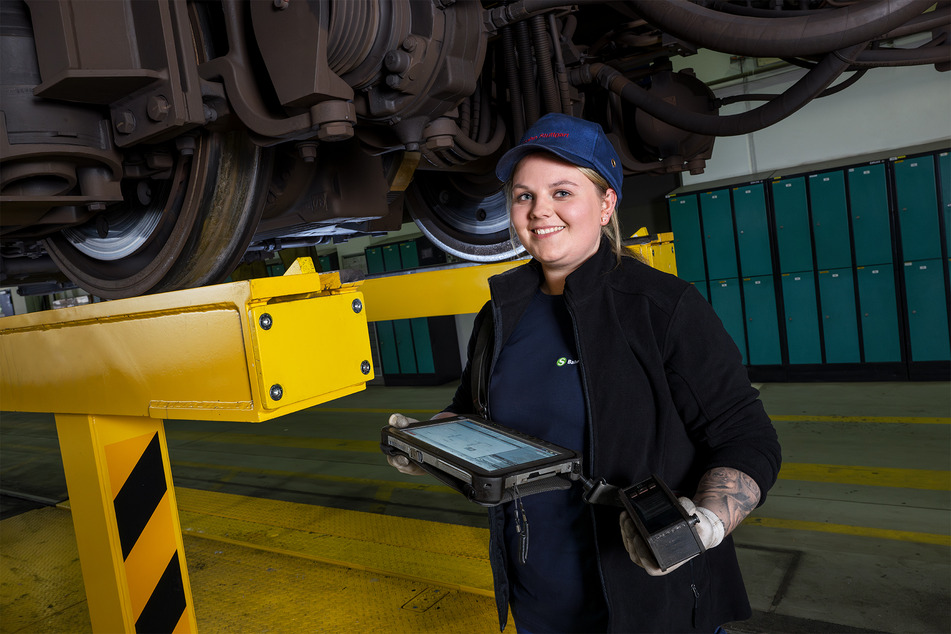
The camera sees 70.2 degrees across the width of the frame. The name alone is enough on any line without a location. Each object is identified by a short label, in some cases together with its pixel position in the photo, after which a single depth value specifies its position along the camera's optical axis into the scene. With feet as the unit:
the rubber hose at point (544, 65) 8.46
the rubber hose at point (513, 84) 9.12
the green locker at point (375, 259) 31.48
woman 3.65
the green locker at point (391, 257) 30.73
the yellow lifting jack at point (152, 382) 4.84
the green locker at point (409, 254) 30.15
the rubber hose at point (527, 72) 8.96
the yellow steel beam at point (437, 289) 9.65
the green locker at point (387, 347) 31.68
